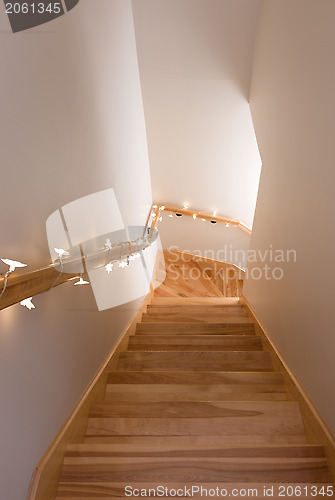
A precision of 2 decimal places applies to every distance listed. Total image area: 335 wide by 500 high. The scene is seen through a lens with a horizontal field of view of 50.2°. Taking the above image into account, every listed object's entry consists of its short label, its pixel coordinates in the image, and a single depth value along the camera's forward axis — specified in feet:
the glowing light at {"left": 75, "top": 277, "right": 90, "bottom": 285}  6.95
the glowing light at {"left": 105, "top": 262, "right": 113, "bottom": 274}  8.90
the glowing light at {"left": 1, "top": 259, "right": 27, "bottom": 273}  4.16
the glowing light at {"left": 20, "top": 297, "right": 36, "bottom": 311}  4.85
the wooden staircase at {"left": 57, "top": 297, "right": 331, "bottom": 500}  5.66
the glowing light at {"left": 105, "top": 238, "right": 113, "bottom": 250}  9.87
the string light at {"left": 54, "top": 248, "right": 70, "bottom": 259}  5.99
